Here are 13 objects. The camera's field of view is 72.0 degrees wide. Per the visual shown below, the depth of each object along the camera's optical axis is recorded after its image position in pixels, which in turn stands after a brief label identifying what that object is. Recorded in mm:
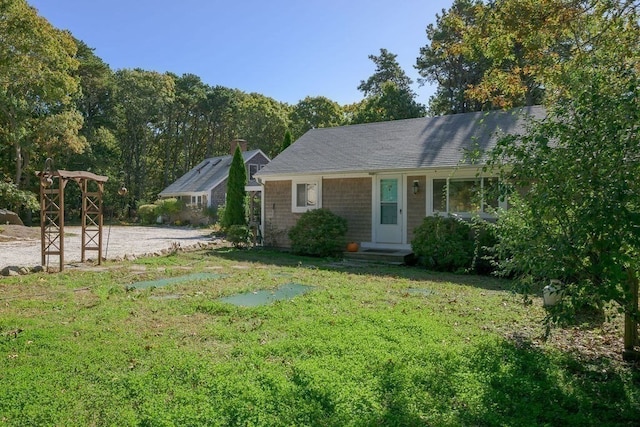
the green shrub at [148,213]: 32438
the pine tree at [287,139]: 21931
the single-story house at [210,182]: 30703
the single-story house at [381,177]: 11797
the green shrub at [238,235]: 14412
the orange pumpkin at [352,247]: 12898
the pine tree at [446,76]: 28859
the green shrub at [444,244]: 10180
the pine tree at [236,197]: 19859
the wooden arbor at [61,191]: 9266
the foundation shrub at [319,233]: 12445
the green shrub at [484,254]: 9852
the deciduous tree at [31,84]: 15195
